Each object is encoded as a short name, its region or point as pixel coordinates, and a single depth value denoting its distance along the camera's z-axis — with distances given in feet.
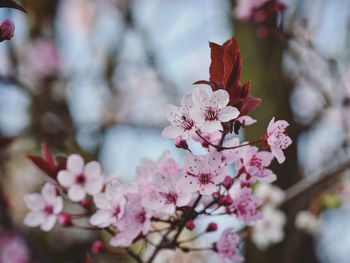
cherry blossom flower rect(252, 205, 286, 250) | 2.40
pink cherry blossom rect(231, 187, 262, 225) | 1.49
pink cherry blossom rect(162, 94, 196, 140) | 1.38
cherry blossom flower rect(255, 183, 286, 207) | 2.44
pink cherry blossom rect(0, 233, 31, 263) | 3.03
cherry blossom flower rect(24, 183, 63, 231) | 1.62
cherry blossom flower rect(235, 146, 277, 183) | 1.46
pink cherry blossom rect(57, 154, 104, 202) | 1.58
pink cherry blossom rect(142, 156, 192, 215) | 1.41
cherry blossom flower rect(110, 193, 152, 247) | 1.46
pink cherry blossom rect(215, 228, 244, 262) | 1.51
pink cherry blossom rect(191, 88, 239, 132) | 1.35
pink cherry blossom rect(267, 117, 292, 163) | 1.41
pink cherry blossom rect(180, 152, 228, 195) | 1.39
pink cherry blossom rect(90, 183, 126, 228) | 1.48
